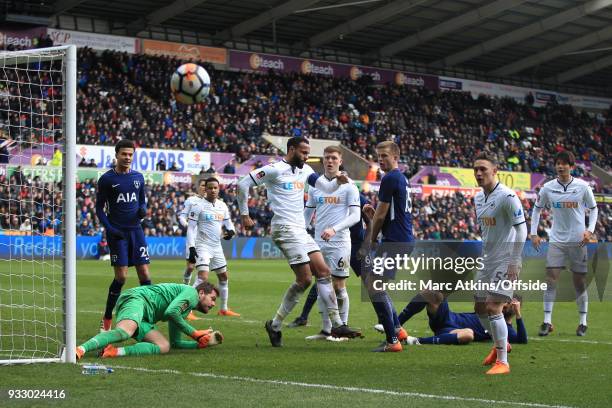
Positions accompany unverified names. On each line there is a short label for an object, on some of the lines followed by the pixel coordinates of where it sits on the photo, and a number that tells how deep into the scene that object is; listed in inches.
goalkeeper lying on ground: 348.2
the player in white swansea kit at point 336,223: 454.3
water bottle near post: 302.8
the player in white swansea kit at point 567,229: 481.1
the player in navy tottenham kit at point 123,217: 426.0
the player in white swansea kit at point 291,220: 400.2
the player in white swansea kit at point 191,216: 576.7
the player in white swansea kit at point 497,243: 323.6
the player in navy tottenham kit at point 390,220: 386.6
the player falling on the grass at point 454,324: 402.3
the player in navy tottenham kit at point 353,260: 496.7
